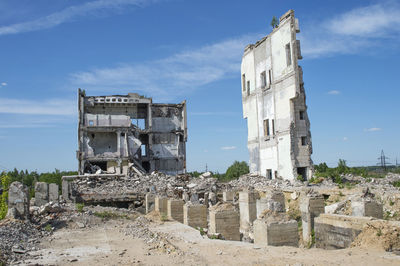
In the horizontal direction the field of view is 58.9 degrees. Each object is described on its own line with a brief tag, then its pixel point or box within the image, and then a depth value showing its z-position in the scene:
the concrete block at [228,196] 21.19
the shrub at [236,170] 39.61
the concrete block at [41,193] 20.02
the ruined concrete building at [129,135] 33.78
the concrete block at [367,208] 9.83
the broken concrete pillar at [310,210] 11.54
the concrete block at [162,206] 18.05
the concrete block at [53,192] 21.34
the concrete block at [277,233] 8.97
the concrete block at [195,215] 14.11
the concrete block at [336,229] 8.50
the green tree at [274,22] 27.67
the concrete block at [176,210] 16.23
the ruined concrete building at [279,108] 25.11
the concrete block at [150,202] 21.03
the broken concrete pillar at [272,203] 10.73
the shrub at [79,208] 17.92
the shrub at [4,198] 15.46
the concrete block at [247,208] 15.54
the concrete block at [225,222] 11.83
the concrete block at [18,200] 14.02
